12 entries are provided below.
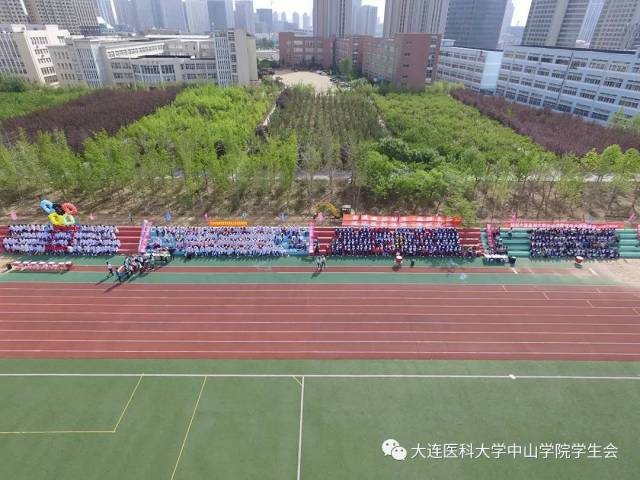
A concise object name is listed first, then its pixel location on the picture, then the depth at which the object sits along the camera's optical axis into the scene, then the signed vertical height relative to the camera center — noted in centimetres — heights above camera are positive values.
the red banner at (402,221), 2690 -1222
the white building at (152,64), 7544 -603
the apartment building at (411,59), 7456 -409
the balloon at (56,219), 2550 -1179
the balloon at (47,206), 2534 -1092
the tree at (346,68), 9982 -786
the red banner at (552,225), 2675 -1221
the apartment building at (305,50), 12012 -441
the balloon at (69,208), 2631 -1149
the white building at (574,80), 5250 -602
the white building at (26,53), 7675 -422
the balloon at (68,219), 2595 -1196
